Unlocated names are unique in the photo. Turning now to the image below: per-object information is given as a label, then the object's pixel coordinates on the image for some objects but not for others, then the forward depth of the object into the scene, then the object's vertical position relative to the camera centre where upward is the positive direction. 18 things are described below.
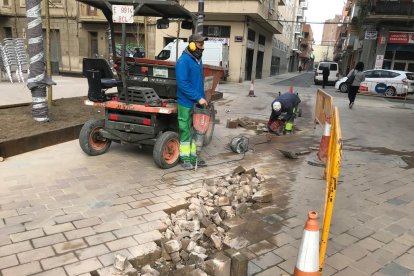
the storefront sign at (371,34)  24.66 +2.15
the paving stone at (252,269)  3.04 -1.77
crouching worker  8.12 -1.20
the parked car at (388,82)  19.73 -0.83
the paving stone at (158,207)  4.07 -1.73
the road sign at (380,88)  19.84 -1.18
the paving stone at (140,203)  4.12 -1.73
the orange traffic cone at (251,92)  16.75 -1.54
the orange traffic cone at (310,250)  2.37 -1.23
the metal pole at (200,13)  10.47 +1.26
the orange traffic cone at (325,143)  5.84 -1.32
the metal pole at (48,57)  8.17 -0.21
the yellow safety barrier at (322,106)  6.15 -0.86
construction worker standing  5.14 -0.45
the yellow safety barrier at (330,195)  2.60 -0.93
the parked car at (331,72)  27.38 -0.69
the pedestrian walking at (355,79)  13.28 -0.52
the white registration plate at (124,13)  5.08 +0.55
